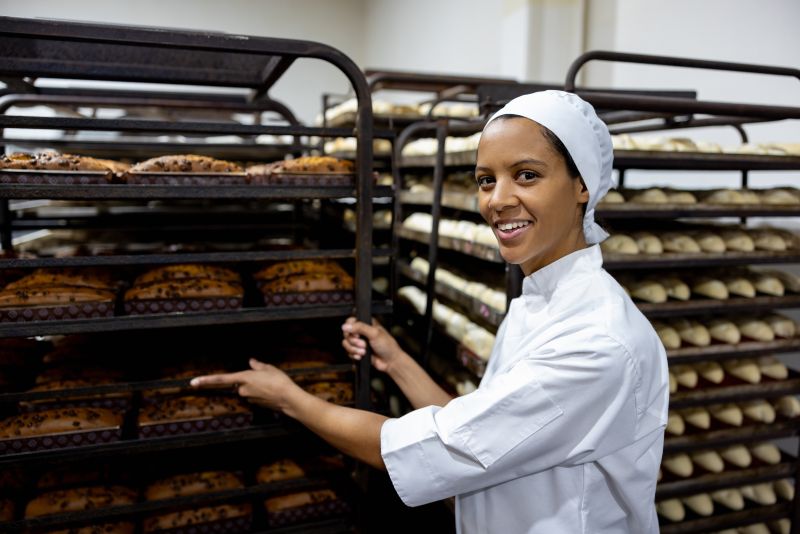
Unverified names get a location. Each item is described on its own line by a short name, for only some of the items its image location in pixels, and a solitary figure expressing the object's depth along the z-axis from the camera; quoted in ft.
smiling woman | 3.68
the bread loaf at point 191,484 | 5.95
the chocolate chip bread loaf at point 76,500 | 5.47
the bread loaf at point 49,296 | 4.97
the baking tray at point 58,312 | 4.96
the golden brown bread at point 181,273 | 5.63
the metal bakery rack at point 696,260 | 6.32
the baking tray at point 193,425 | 5.47
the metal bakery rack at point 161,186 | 4.64
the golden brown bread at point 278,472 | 6.20
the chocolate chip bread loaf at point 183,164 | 5.09
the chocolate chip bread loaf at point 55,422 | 5.15
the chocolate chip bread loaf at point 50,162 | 4.76
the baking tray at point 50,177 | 4.66
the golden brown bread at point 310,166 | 5.39
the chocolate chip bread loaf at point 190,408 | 5.57
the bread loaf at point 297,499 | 6.24
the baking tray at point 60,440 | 5.11
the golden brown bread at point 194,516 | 6.00
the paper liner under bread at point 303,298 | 5.72
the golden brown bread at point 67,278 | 5.34
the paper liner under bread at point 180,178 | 5.00
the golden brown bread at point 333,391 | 6.15
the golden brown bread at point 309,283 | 5.74
